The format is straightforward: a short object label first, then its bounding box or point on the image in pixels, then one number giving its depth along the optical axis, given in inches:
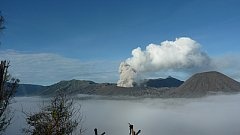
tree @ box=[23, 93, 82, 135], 650.7
